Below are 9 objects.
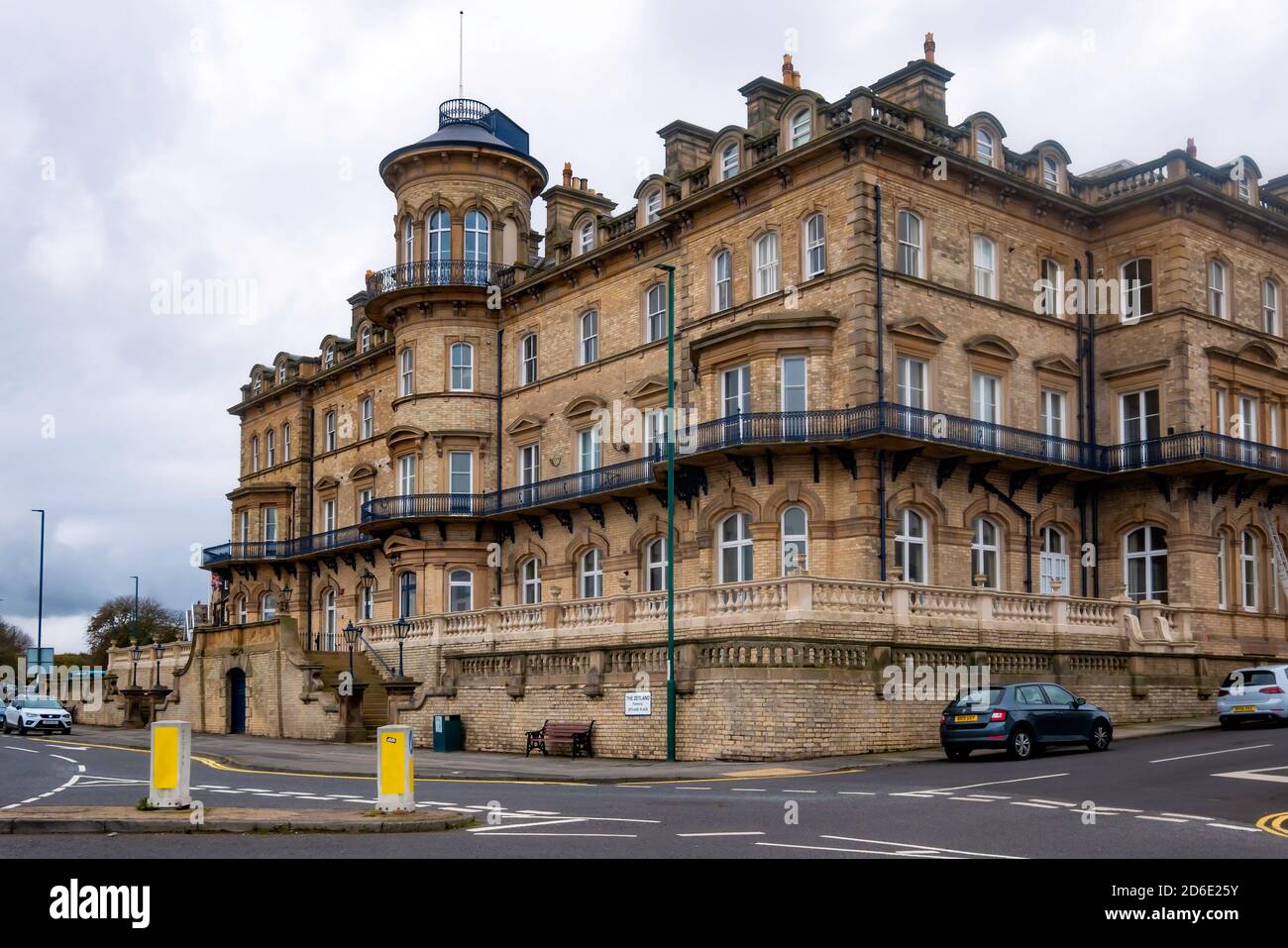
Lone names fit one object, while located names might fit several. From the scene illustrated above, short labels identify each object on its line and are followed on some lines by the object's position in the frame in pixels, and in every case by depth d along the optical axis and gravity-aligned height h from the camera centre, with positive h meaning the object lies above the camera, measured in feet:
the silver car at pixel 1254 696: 92.07 -6.91
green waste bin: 105.09 -10.25
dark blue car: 75.92 -7.04
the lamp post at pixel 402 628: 129.18 -2.86
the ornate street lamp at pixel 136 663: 185.57 -8.43
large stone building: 96.27 +14.05
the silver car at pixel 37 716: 152.05 -12.72
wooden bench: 93.30 -9.35
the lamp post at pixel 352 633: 134.92 -3.47
